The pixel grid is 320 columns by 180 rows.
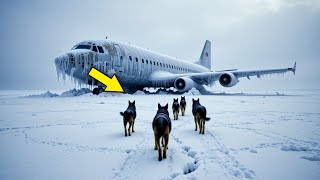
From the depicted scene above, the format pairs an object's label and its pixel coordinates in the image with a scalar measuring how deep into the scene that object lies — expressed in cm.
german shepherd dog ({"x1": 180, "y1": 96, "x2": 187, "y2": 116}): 688
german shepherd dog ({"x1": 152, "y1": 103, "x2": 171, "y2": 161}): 275
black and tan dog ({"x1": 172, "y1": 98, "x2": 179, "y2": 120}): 585
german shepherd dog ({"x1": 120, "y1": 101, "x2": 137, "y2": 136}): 397
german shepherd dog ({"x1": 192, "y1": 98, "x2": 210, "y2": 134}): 405
